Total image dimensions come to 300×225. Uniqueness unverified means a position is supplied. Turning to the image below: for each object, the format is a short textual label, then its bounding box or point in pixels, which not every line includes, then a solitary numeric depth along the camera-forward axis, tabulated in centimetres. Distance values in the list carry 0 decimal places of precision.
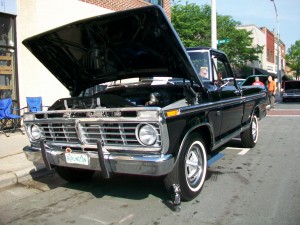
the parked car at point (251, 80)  1931
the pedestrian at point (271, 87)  1873
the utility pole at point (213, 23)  1474
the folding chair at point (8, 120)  928
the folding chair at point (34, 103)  998
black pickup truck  398
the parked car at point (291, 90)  2521
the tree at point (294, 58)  5803
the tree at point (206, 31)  2997
